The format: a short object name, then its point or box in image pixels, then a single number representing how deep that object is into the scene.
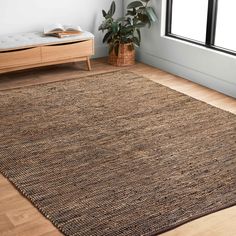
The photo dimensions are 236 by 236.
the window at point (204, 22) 4.52
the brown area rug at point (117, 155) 2.64
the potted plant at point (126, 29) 5.21
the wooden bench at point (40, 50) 4.70
